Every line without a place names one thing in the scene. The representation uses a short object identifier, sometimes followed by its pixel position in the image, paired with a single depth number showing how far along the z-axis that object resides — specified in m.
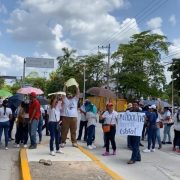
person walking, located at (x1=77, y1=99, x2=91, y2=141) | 8.77
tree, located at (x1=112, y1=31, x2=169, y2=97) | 33.19
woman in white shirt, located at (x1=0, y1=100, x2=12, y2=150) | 7.62
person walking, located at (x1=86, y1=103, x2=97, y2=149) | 8.00
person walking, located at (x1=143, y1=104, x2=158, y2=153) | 7.80
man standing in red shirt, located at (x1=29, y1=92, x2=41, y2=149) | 7.27
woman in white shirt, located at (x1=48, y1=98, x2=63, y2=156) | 6.50
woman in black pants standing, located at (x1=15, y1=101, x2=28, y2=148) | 7.69
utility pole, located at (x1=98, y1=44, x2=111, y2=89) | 34.03
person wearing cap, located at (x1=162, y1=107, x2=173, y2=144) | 9.47
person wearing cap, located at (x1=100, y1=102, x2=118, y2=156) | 7.04
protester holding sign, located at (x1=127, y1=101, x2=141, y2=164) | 6.37
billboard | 19.36
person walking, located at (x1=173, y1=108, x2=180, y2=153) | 8.31
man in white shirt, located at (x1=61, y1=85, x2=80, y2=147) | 7.52
